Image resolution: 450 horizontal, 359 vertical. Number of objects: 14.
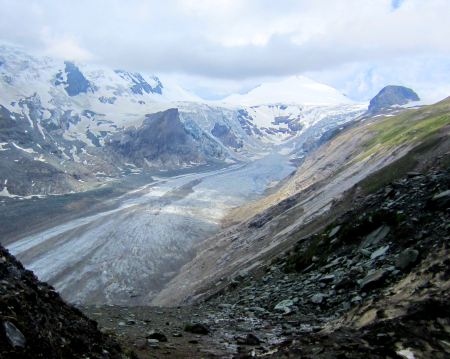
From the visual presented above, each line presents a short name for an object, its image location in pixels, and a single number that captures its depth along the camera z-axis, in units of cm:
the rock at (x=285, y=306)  2273
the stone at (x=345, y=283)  2202
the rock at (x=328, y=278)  2436
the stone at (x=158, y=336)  1755
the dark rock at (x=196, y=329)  1973
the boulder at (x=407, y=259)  1927
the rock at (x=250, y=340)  1739
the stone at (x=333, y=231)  3120
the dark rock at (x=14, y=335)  905
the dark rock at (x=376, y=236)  2534
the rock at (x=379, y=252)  2331
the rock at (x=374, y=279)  1967
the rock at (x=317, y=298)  2222
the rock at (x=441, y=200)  2277
